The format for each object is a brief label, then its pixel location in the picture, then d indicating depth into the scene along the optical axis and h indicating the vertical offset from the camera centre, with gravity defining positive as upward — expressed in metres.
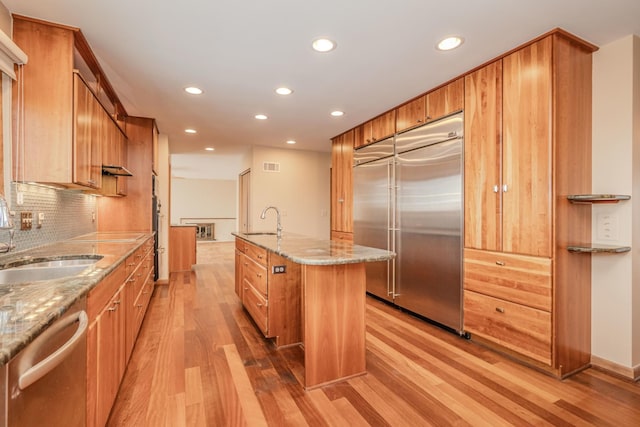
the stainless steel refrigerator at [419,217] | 2.98 -0.04
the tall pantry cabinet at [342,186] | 4.80 +0.44
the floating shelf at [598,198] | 2.16 +0.11
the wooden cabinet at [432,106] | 2.95 +1.14
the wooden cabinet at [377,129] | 3.87 +1.14
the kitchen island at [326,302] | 2.06 -0.65
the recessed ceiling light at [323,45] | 2.32 +1.31
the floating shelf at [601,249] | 2.16 -0.25
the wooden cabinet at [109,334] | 1.41 -0.69
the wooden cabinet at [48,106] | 2.06 +0.73
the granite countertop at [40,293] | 0.77 -0.29
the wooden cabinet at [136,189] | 4.16 +0.33
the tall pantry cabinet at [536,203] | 2.23 +0.08
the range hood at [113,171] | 2.99 +0.43
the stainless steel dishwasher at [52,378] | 0.77 -0.49
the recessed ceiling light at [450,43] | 2.31 +1.31
